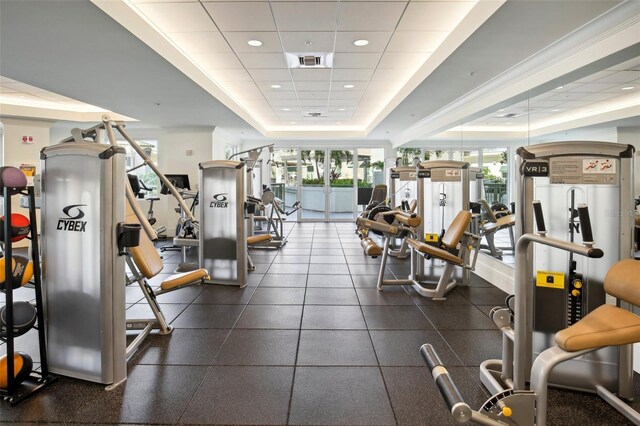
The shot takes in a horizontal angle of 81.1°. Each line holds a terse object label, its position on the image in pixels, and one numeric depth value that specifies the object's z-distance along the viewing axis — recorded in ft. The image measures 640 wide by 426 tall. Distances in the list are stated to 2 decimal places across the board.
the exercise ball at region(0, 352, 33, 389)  6.86
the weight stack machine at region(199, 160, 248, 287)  14.55
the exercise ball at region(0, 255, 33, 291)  6.82
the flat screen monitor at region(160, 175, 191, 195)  22.72
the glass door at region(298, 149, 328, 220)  39.29
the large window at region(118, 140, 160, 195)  31.12
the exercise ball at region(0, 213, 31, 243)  6.84
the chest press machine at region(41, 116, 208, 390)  7.05
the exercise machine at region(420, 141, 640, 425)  6.20
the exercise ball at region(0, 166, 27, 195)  6.56
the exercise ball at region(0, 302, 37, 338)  6.97
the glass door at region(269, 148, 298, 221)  39.53
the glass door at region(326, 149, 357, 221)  39.22
